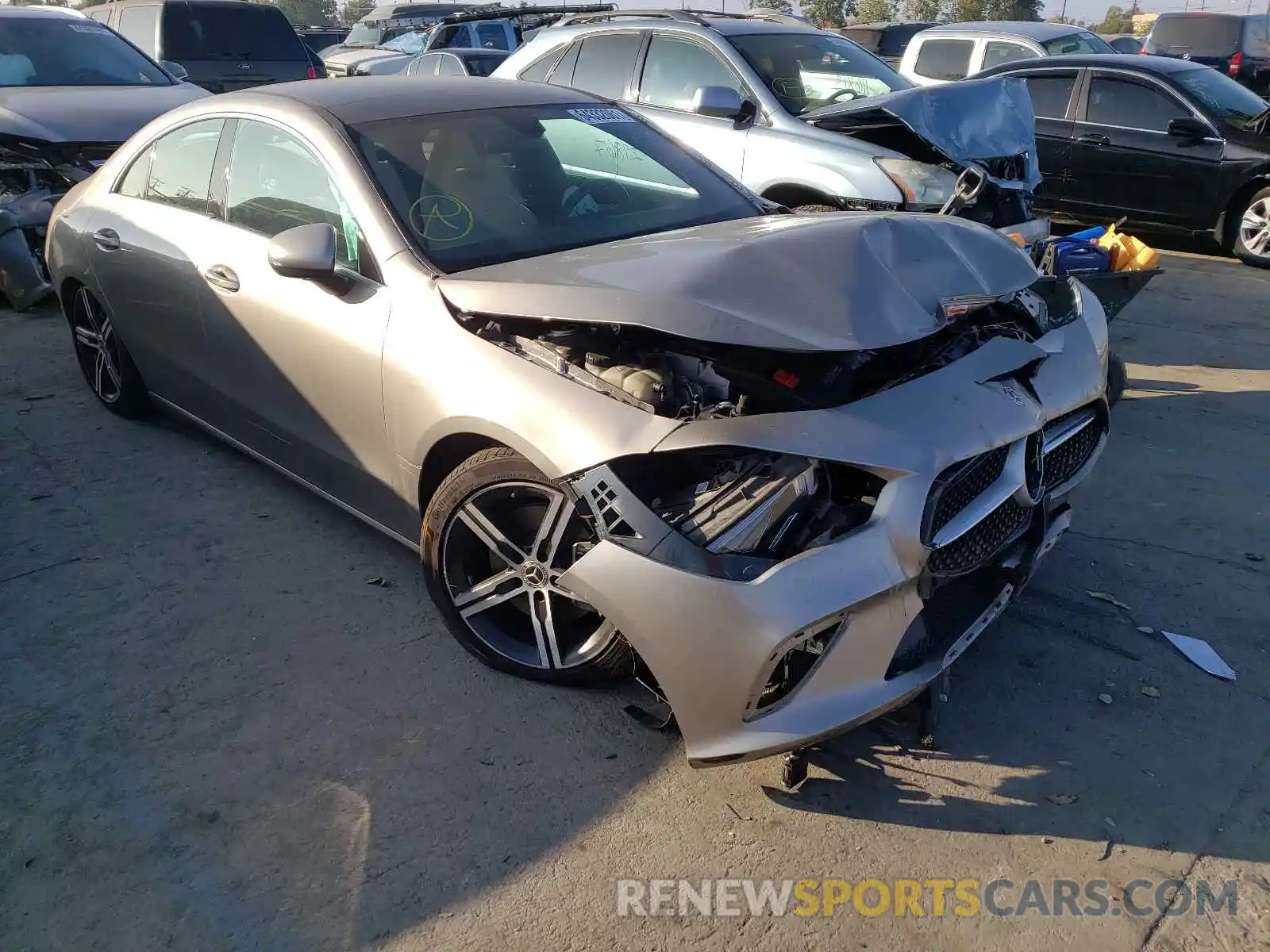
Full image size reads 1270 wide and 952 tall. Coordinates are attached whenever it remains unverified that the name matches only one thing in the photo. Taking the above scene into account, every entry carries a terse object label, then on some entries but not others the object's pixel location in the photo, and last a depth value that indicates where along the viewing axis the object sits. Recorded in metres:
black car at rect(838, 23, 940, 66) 19.69
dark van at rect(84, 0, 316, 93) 11.60
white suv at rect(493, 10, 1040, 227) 6.12
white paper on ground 3.28
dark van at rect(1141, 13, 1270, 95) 15.55
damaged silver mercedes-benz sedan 2.54
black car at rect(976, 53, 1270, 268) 8.77
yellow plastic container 5.89
